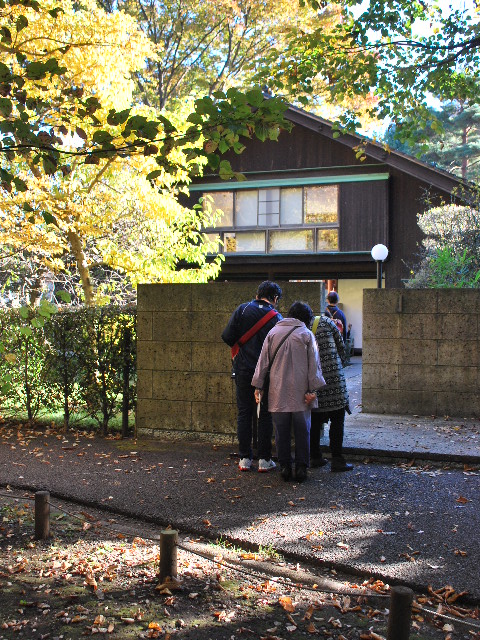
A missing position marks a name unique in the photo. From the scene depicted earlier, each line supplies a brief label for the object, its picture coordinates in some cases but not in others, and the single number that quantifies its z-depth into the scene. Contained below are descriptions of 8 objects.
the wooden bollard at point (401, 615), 2.96
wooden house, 22.42
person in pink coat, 6.50
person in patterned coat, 6.87
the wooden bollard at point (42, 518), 4.89
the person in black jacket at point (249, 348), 7.05
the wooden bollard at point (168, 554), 4.00
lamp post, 18.03
